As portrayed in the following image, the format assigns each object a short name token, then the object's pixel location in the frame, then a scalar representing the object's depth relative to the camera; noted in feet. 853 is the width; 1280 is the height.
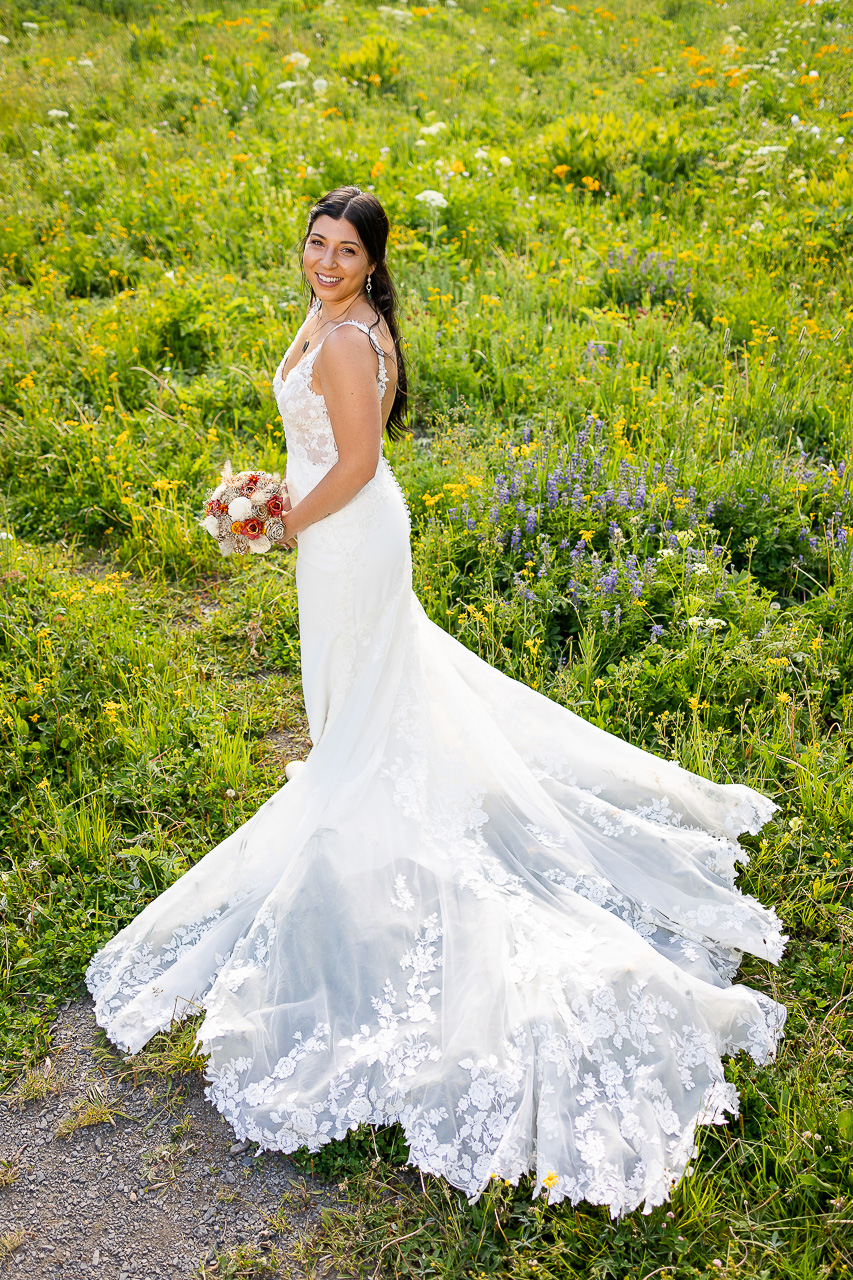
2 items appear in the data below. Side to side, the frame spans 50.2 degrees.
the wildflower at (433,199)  24.59
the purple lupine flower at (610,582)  14.58
